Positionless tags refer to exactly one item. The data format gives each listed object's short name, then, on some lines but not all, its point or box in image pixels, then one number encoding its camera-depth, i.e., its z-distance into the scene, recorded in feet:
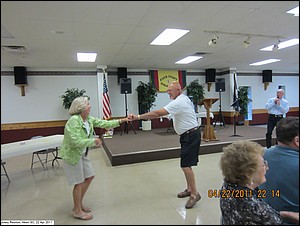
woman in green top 6.32
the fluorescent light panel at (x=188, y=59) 20.78
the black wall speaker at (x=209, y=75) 17.47
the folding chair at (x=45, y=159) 13.03
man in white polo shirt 7.59
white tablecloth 10.15
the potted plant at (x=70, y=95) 21.24
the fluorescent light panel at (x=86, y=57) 17.75
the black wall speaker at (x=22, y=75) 19.70
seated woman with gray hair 3.53
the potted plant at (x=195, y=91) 23.91
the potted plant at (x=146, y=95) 24.70
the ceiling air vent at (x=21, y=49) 14.03
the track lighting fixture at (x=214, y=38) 12.61
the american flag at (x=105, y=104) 21.50
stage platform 13.55
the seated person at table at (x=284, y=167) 3.60
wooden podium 16.07
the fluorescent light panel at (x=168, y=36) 12.99
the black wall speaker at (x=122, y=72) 24.88
